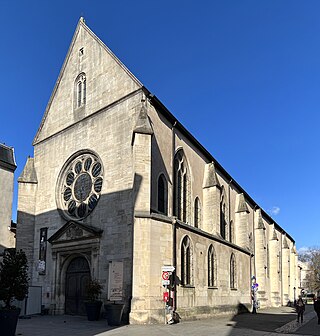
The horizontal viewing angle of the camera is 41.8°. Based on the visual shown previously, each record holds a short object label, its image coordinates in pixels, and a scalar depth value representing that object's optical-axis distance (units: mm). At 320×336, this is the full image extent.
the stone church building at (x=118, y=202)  18500
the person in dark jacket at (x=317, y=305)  22066
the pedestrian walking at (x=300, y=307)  22391
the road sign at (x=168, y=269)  17469
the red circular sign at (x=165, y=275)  17500
